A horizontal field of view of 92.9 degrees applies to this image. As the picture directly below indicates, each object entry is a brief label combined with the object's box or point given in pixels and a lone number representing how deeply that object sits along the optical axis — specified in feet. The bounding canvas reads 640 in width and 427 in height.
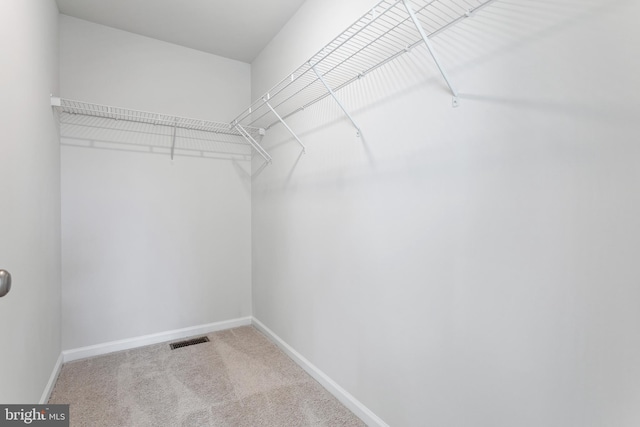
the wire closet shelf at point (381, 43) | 3.94
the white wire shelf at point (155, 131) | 7.97
